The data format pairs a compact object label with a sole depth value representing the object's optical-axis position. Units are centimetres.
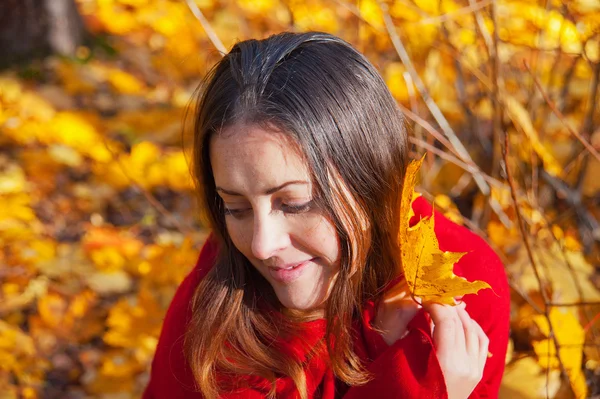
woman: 115
